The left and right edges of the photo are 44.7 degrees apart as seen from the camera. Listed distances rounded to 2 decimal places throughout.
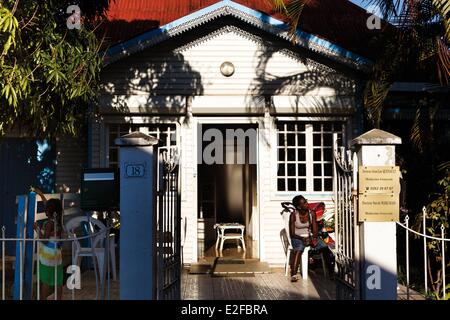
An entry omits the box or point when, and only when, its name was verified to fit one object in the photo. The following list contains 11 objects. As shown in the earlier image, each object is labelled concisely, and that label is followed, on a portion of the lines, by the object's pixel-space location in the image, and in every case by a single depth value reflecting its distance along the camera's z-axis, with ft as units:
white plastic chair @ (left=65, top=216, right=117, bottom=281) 23.77
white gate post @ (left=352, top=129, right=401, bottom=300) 17.34
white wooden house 32.32
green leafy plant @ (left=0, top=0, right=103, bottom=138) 21.99
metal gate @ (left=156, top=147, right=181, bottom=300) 18.12
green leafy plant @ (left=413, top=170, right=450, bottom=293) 27.25
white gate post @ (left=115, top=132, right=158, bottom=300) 16.87
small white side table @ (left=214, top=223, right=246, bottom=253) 36.81
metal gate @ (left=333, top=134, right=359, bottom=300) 18.26
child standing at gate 20.77
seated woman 28.19
